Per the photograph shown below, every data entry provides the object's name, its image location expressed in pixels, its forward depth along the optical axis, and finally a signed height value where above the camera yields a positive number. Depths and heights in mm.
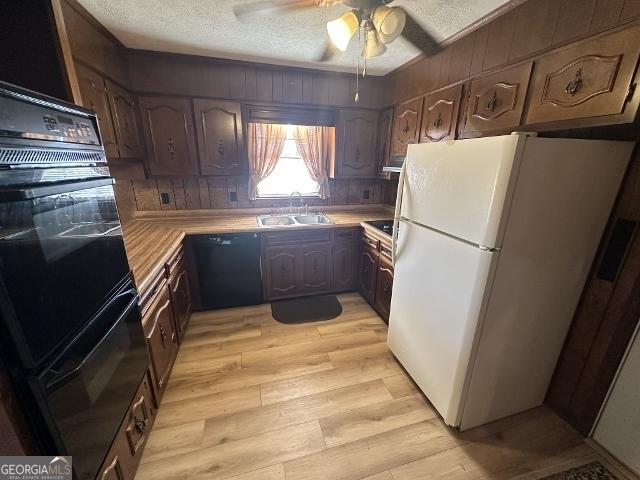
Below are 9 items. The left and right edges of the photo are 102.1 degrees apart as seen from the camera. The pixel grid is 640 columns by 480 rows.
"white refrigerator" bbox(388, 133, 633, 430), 1155 -417
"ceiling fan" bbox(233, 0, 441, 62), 1180 +698
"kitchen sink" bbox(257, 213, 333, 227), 2689 -560
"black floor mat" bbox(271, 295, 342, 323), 2598 -1438
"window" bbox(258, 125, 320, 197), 3016 -120
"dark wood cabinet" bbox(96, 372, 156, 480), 1044 -1219
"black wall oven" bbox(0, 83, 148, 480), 627 -328
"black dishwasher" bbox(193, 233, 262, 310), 2480 -993
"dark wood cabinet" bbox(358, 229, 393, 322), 2398 -1021
